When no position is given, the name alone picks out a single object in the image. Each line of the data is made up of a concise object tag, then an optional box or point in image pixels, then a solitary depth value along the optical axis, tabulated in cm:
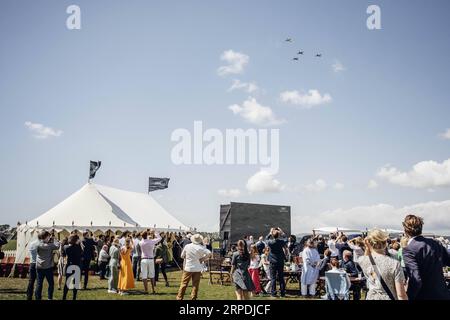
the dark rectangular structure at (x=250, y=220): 2095
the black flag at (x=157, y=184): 2880
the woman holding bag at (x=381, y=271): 409
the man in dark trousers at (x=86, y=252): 1192
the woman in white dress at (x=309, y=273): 1092
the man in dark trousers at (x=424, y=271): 403
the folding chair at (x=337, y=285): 778
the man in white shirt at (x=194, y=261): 808
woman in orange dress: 1063
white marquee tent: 1886
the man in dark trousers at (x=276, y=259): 1076
